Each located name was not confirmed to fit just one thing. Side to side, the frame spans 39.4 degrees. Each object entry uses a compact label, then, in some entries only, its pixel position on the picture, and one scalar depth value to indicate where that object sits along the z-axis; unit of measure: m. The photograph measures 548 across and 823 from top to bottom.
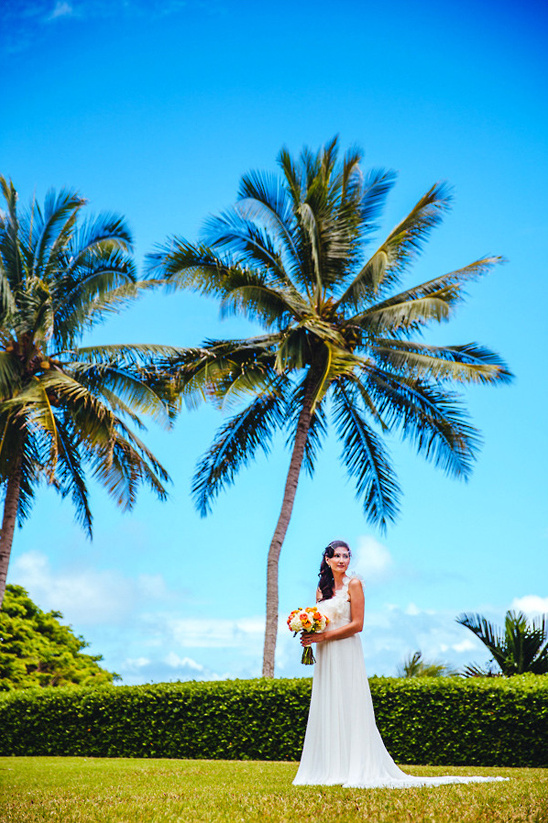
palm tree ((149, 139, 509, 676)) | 18.83
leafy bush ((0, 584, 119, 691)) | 27.42
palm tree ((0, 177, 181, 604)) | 19.53
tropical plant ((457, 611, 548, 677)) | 16.84
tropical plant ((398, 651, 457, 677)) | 19.62
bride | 7.77
